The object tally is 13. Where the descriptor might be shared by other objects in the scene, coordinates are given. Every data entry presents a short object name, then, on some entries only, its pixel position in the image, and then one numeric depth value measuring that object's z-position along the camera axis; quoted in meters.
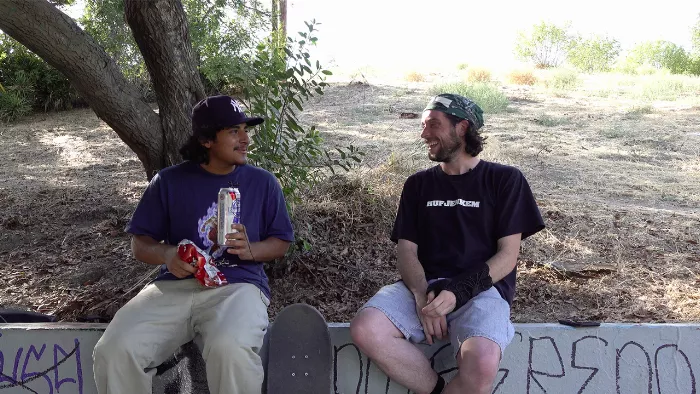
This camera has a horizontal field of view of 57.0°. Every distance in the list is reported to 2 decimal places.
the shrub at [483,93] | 11.96
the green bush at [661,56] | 25.59
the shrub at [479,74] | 17.10
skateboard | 2.96
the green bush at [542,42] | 27.62
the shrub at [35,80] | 14.34
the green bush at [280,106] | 4.18
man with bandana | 2.89
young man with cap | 2.76
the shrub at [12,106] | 13.59
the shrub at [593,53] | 27.59
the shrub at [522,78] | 17.36
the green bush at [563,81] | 15.99
